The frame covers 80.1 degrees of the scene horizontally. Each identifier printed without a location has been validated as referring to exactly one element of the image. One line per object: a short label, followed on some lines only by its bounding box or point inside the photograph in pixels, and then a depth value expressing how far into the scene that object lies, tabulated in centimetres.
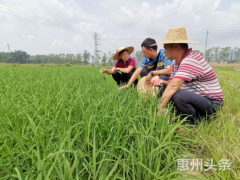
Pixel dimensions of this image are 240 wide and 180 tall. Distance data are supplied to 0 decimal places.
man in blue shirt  262
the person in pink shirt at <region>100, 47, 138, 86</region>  349
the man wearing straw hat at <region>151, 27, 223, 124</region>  156
